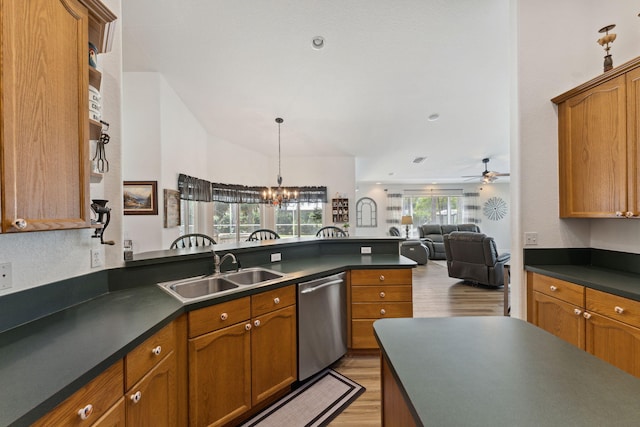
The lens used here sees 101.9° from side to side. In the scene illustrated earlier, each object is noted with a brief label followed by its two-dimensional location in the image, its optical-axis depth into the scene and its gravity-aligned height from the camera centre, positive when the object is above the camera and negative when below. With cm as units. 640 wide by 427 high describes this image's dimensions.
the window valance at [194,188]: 390 +46
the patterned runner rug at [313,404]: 172 -136
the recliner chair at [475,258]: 445 -81
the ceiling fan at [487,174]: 637 +96
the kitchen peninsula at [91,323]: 72 -46
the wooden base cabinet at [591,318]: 141 -67
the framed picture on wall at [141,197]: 334 +26
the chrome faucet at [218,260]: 195 -34
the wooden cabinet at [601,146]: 166 +47
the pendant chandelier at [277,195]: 490 +40
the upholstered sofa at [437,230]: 810 -52
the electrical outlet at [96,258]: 146 -23
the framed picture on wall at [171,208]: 350 +12
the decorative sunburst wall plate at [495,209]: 966 +16
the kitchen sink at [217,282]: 175 -48
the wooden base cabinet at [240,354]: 143 -87
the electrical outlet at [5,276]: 104 -23
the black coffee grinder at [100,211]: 132 +3
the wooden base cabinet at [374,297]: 242 -77
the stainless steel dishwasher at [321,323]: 202 -90
